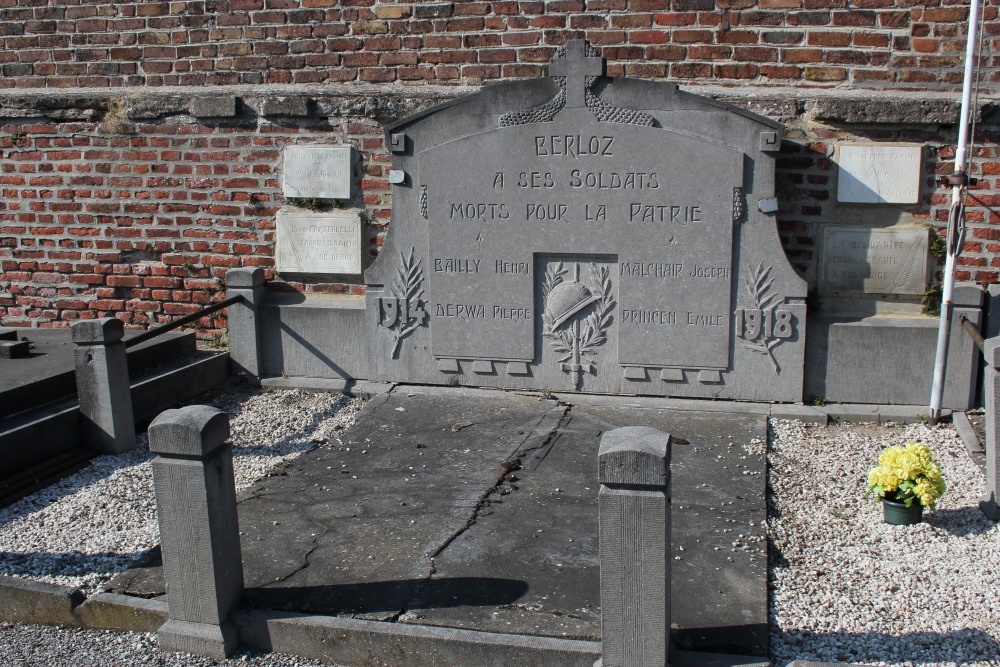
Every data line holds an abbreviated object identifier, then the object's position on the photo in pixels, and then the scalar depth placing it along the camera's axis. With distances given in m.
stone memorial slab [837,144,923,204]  5.91
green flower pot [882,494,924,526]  4.27
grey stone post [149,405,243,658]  3.32
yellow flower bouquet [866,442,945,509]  4.19
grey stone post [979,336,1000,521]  4.29
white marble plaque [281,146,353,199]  6.73
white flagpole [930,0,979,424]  5.47
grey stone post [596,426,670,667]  2.92
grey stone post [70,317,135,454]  5.39
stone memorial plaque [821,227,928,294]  5.98
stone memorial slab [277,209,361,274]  6.79
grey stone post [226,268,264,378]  6.73
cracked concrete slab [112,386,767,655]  3.57
